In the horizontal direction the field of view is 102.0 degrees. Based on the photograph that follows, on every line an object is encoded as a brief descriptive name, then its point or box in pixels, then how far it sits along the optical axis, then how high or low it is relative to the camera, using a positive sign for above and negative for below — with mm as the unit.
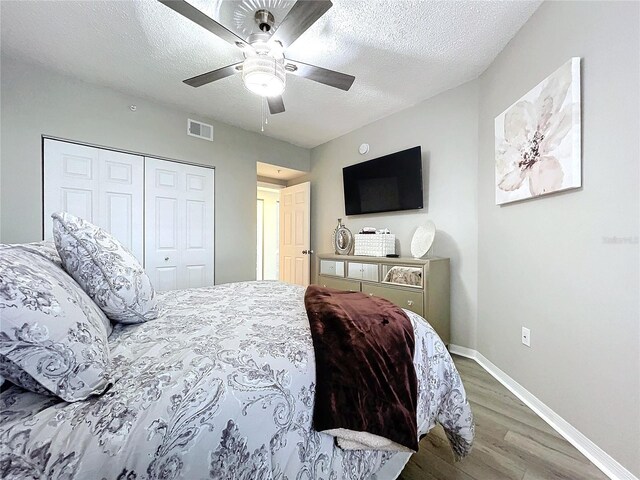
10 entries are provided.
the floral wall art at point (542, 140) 1406 +636
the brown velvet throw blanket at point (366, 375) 853 -484
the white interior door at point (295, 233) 4250 +86
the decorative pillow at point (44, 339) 595 -251
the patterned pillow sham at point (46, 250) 968 -55
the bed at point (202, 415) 561 -443
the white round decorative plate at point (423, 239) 2668 -4
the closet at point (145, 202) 2473 +373
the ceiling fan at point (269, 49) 1294 +1144
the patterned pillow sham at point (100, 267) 985 -117
